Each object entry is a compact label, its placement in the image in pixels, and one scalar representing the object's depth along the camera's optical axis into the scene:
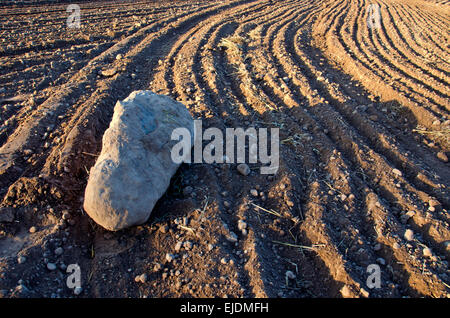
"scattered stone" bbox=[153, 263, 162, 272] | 2.62
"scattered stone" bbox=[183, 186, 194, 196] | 3.24
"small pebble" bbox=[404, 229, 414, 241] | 2.83
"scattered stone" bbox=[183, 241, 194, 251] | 2.75
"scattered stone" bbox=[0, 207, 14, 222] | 2.92
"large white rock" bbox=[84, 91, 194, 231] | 2.66
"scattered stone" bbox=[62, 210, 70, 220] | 2.93
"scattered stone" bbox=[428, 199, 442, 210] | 3.13
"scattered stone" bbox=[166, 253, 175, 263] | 2.68
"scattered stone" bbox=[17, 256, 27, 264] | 2.54
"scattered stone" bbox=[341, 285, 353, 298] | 2.43
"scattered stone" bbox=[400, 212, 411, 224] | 3.05
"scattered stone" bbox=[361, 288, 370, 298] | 2.41
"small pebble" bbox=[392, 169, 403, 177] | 3.50
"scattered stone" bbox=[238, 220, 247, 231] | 2.92
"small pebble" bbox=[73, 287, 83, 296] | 2.47
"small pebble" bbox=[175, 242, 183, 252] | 2.75
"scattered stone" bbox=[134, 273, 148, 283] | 2.55
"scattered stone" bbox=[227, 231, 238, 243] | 2.83
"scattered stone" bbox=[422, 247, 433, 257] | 2.69
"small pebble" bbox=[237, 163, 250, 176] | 3.50
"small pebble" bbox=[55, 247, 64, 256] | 2.69
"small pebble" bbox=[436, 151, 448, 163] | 3.88
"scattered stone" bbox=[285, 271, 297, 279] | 2.61
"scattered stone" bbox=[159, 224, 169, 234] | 2.88
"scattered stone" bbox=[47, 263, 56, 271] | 2.58
